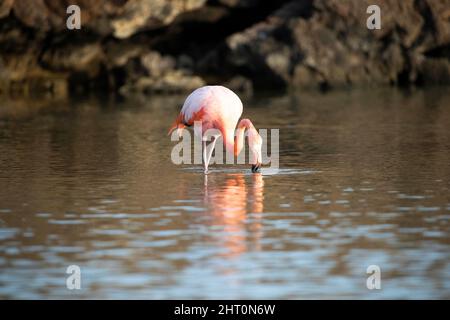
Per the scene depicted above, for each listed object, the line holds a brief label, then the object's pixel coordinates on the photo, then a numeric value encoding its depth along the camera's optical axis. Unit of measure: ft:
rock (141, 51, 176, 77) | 140.97
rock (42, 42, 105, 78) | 134.62
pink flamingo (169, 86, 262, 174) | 55.83
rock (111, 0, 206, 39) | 130.41
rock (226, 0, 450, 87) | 139.23
